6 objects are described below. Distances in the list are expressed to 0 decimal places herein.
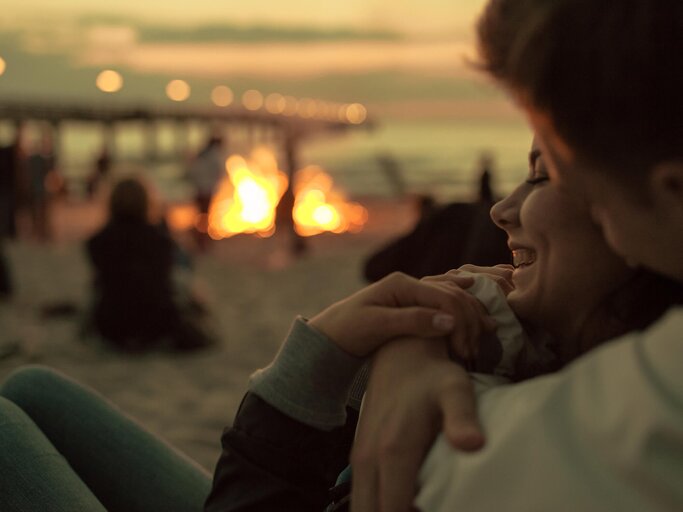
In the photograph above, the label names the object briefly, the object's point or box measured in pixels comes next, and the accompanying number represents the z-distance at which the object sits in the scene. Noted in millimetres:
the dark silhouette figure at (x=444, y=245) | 3314
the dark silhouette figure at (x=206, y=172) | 11961
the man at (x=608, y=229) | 864
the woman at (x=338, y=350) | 1189
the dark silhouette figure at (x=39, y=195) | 12859
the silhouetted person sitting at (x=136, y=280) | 6082
